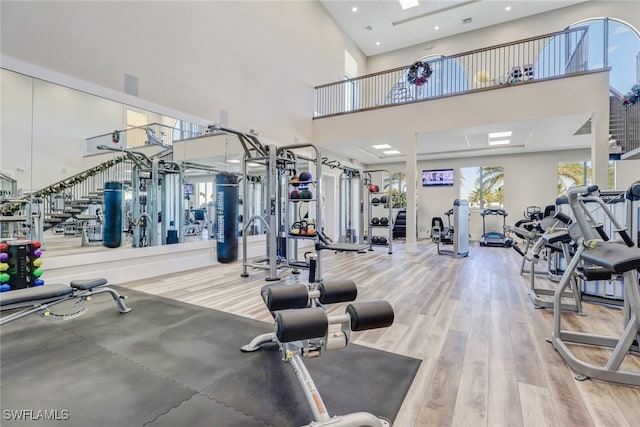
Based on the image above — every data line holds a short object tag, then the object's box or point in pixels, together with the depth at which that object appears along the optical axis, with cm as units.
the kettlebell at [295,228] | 447
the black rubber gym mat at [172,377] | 146
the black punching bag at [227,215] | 529
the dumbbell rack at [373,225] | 727
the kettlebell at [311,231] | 423
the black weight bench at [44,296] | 213
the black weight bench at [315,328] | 119
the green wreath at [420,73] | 732
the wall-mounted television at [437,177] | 1049
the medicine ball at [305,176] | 443
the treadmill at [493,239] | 831
